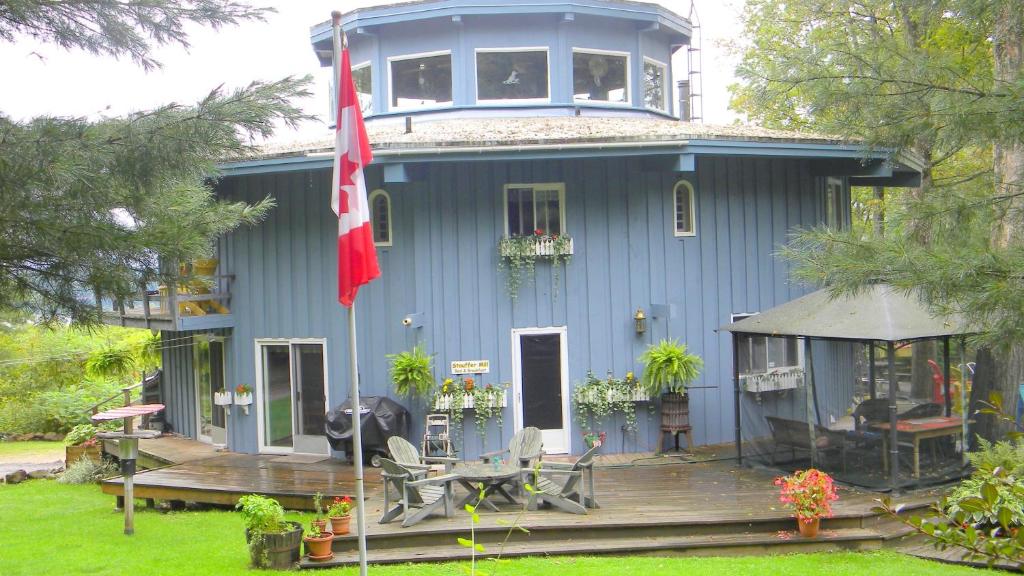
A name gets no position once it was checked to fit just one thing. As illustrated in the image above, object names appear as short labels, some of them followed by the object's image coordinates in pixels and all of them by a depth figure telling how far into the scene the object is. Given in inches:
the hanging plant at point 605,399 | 496.4
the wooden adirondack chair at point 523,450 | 391.9
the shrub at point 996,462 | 303.3
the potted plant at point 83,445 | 596.1
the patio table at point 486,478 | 367.9
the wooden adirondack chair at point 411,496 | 361.7
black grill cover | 480.7
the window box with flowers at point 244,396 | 552.7
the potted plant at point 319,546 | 334.3
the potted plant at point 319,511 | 347.9
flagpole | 229.8
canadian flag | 244.7
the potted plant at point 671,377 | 477.4
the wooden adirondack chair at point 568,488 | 368.3
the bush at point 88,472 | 580.4
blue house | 498.0
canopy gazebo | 397.1
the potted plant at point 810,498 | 341.7
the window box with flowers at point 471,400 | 486.6
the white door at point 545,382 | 502.6
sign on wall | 494.9
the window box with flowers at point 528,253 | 495.2
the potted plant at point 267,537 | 332.5
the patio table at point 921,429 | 399.5
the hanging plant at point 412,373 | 472.7
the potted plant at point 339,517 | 350.0
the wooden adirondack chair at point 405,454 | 394.6
